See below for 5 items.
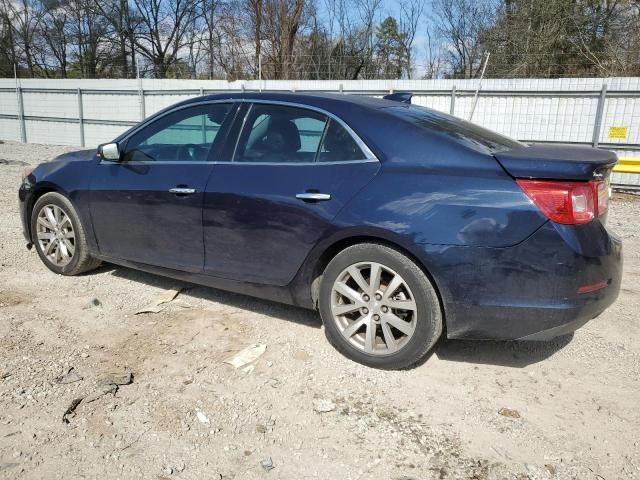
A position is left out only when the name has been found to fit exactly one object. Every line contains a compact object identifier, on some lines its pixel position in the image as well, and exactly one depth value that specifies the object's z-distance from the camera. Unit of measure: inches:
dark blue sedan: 111.3
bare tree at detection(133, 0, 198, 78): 1541.6
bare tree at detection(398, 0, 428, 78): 1027.6
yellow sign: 446.7
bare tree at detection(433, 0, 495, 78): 891.5
